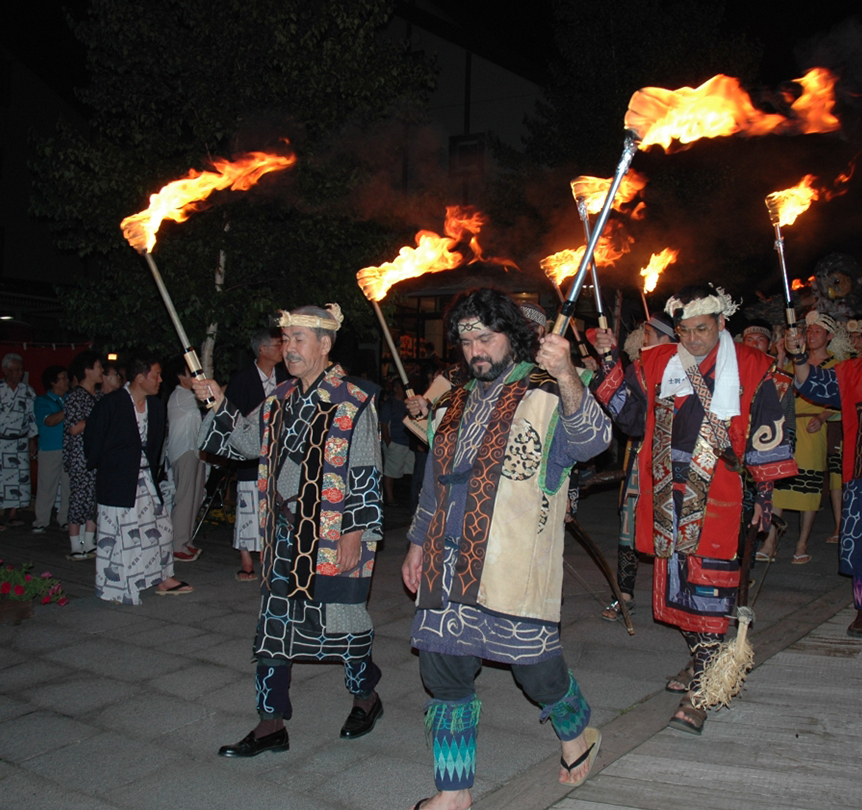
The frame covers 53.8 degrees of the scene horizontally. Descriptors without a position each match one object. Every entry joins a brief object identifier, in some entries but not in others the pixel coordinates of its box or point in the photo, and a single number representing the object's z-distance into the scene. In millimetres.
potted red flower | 5828
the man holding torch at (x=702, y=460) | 4211
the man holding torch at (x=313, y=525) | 3838
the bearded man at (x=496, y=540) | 3146
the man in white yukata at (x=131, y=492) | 6426
